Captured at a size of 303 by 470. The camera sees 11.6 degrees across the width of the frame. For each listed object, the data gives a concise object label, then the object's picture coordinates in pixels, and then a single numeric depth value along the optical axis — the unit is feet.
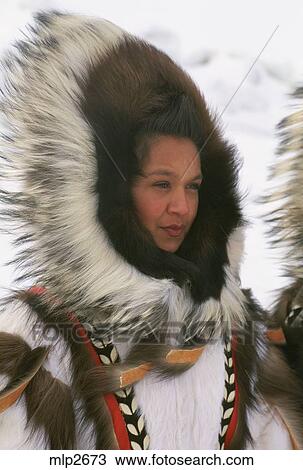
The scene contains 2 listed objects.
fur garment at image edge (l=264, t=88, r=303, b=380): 7.66
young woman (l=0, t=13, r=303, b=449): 7.20
